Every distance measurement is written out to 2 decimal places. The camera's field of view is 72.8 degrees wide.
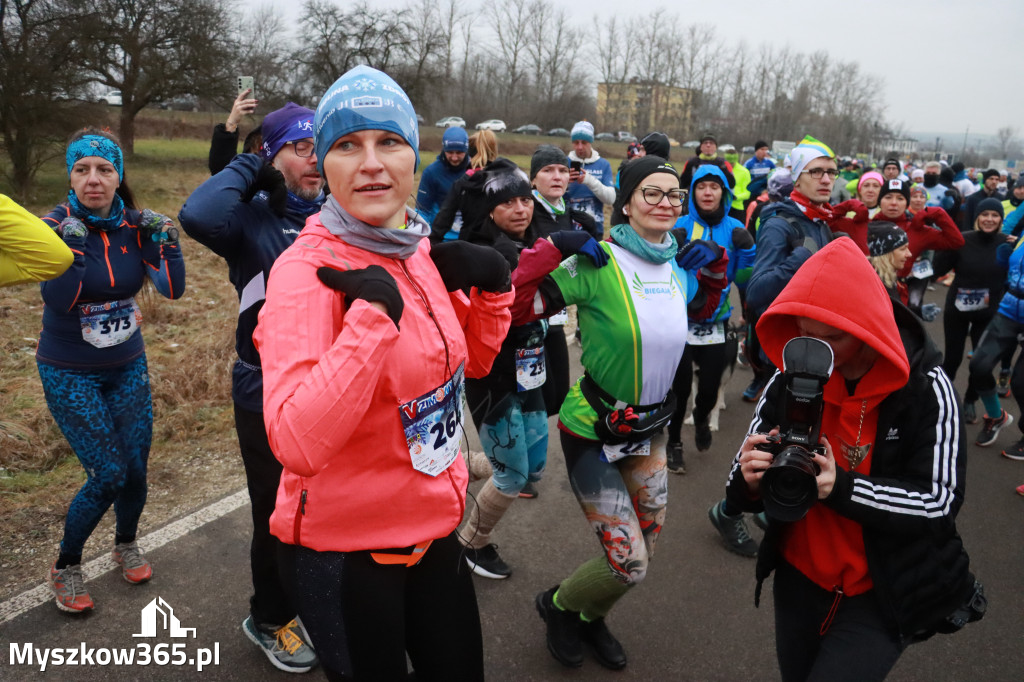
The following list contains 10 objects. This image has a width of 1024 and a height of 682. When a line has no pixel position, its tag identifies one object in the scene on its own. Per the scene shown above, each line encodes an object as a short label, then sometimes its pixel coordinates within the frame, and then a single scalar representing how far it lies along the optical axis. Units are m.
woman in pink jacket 1.63
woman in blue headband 3.17
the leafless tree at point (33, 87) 11.05
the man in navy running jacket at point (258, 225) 2.62
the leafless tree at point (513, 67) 60.09
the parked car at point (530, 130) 52.56
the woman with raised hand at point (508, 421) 3.63
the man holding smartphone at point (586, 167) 8.00
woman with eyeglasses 2.89
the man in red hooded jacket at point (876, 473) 1.93
